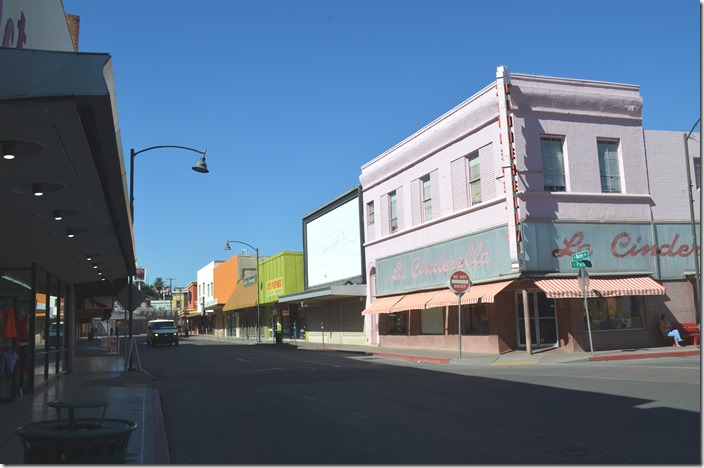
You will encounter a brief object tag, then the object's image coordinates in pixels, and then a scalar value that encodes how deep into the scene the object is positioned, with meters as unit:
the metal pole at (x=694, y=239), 23.00
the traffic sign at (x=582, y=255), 20.72
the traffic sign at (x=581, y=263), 21.11
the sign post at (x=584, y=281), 20.31
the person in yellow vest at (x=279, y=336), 44.53
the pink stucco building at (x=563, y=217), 22.56
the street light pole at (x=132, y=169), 21.23
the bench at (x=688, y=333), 23.09
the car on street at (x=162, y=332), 45.50
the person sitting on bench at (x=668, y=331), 22.62
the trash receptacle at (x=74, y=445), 4.38
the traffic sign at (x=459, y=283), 21.92
